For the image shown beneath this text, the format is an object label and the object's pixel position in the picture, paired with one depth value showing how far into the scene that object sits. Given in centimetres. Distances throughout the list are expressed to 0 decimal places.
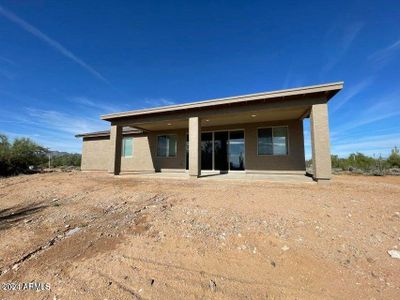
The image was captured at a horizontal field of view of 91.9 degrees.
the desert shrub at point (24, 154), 1438
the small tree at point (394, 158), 1558
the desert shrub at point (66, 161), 2246
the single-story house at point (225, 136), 736
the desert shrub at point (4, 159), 1366
